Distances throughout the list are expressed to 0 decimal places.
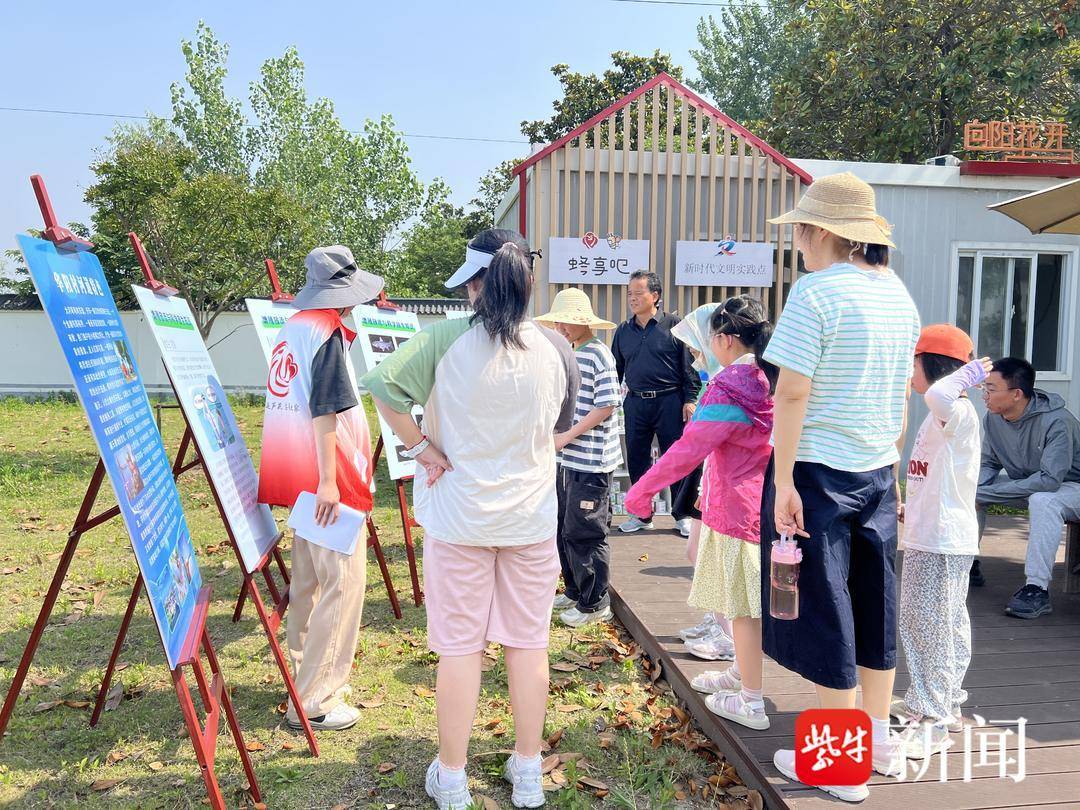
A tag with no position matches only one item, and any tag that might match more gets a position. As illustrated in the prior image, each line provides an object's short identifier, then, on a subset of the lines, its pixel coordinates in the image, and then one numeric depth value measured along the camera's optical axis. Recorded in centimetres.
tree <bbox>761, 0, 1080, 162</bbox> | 1467
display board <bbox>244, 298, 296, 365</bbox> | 423
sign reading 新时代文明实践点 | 814
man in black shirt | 595
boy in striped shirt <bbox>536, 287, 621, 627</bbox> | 439
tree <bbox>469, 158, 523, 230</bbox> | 3628
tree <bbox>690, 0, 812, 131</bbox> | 3491
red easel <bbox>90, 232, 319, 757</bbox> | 307
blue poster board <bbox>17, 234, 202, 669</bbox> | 234
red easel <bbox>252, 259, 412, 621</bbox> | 432
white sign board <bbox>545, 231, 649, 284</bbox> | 786
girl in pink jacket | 310
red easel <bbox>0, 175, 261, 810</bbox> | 241
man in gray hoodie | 438
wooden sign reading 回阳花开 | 847
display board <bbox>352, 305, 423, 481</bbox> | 498
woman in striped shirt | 247
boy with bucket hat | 320
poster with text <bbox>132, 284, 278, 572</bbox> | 307
